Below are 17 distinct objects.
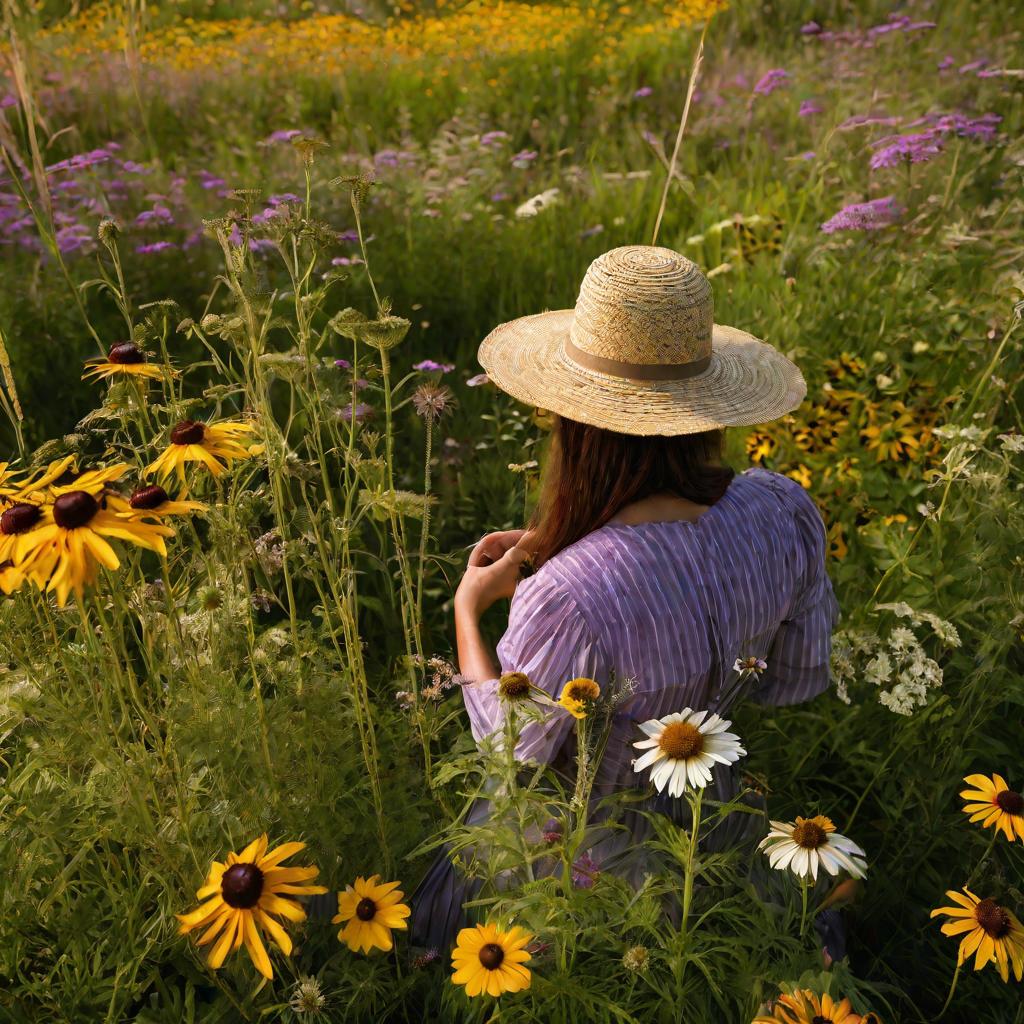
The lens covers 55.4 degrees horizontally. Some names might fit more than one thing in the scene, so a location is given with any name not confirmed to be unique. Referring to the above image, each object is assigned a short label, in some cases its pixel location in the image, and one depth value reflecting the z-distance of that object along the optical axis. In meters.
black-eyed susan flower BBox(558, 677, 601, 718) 1.32
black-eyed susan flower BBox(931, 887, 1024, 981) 1.42
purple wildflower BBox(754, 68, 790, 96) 4.84
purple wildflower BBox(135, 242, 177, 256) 3.55
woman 1.69
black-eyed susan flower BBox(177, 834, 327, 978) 1.20
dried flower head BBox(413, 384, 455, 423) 1.78
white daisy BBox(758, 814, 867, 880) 1.38
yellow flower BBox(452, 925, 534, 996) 1.31
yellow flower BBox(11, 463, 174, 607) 1.16
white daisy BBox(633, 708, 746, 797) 1.32
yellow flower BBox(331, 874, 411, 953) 1.46
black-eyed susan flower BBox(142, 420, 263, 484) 1.46
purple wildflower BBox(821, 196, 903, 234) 3.29
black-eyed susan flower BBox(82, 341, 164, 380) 1.57
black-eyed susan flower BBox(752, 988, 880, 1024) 1.18
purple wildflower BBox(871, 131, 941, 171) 3.44
